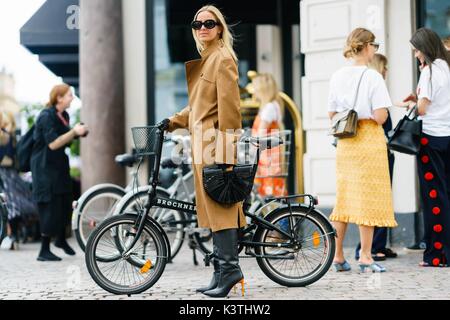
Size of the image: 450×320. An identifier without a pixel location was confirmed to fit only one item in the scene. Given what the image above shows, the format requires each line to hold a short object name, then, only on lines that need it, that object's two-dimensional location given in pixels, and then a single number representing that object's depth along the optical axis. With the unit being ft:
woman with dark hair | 33.68
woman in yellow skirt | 32.06
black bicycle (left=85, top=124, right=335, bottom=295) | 28.47
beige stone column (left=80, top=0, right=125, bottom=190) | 46.33
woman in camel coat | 26.79
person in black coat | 40.16
